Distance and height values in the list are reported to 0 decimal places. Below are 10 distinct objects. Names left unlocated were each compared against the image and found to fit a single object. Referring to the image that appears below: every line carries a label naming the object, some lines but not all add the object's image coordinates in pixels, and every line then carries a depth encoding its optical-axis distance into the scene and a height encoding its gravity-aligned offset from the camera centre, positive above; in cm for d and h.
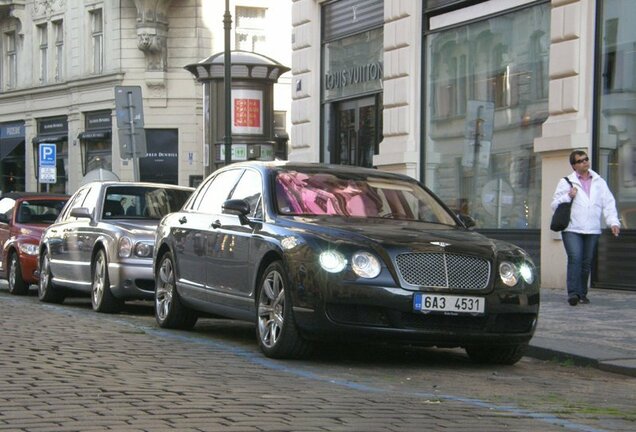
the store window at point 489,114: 1817 +67
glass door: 2325 +46
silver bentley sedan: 1409 -102
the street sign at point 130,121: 2373 +63
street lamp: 2349 +110
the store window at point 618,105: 1611 +68
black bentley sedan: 899 -81
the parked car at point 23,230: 1827 -111
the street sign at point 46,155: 3516 -1
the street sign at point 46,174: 3472 -52
